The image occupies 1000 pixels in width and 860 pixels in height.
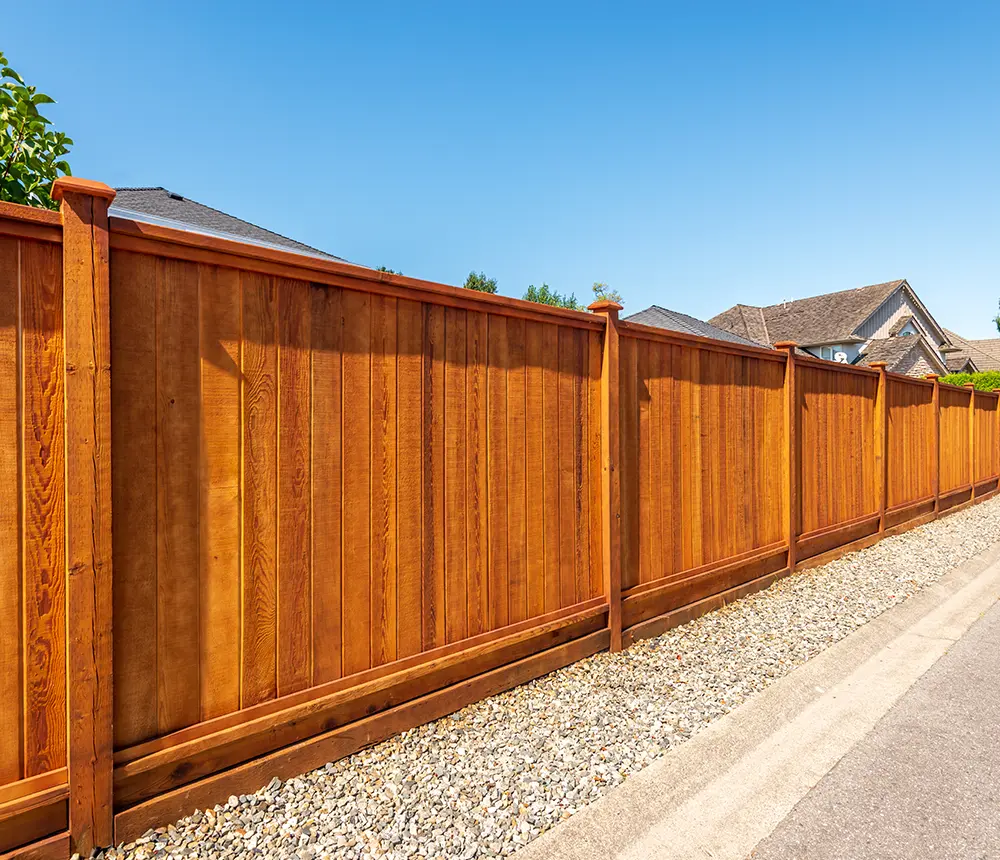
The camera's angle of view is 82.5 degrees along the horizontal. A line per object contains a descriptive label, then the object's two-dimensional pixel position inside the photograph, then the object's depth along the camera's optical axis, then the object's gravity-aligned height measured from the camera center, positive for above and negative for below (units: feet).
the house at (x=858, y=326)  69.41 +14.53
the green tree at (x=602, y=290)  163.63 +41.02
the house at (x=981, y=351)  111.86 +16.03
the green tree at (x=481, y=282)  142.82 +38.08
